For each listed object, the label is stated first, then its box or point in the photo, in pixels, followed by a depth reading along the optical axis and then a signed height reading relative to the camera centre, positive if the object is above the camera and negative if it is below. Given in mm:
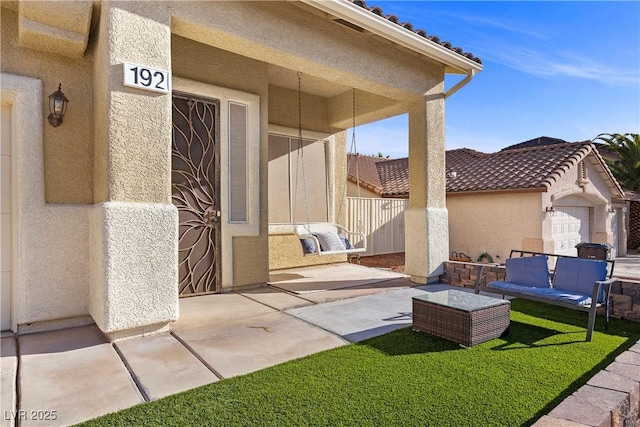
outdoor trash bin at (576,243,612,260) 10594 -1168
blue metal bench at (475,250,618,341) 4906 -1085
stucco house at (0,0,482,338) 4457 +1096
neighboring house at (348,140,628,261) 13258 +471
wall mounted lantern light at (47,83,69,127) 4812 +1400
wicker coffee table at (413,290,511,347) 4414 -1323
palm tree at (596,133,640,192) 21062 +3165
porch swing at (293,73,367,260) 8414 -532
